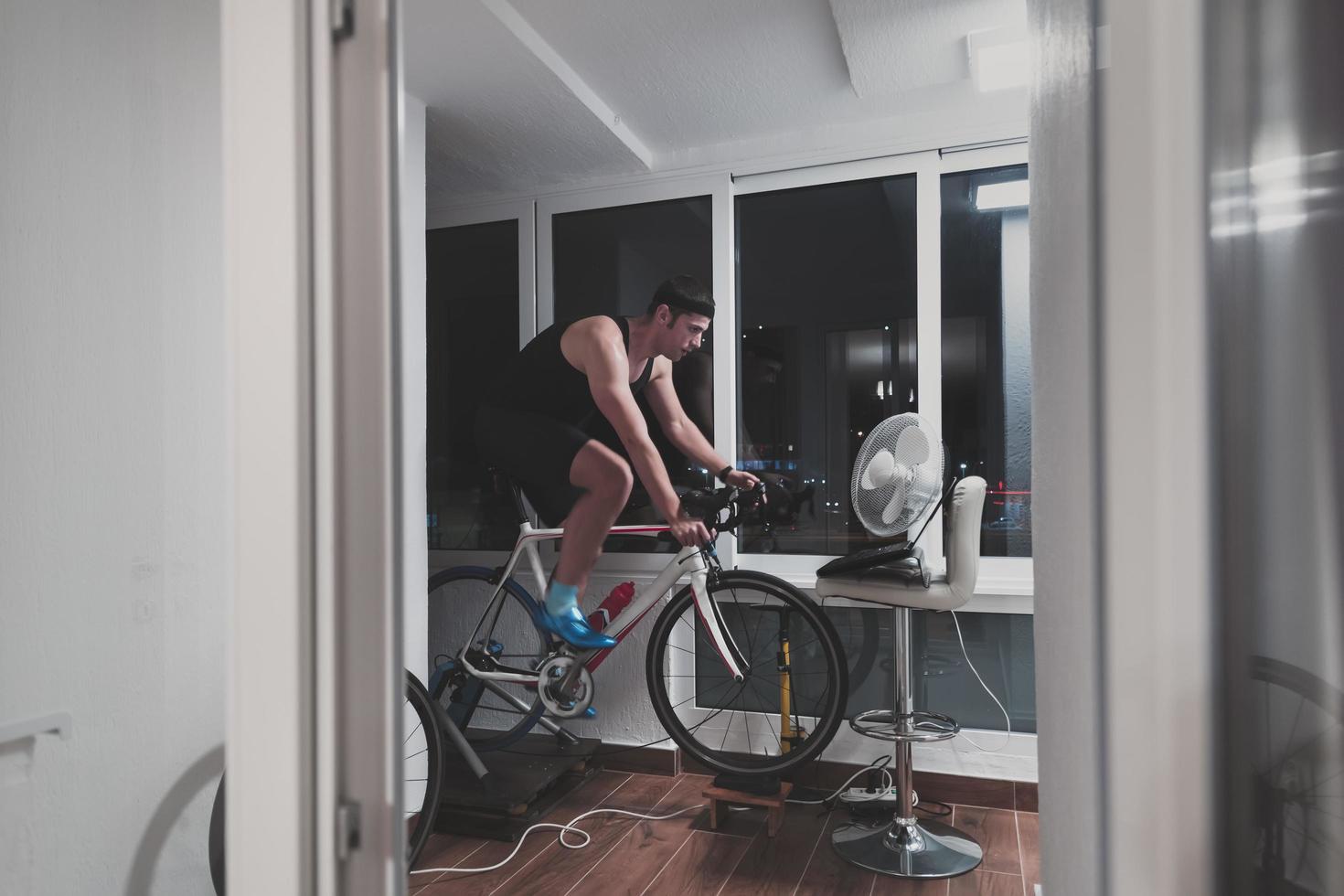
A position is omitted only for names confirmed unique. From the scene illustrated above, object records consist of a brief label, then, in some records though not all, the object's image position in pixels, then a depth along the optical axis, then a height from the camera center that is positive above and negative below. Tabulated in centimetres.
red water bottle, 302 -58
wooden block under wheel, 259 -115
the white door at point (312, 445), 90 +1
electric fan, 252 -8
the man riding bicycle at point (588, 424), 296 +11
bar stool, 235 -86
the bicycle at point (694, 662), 285 -79
